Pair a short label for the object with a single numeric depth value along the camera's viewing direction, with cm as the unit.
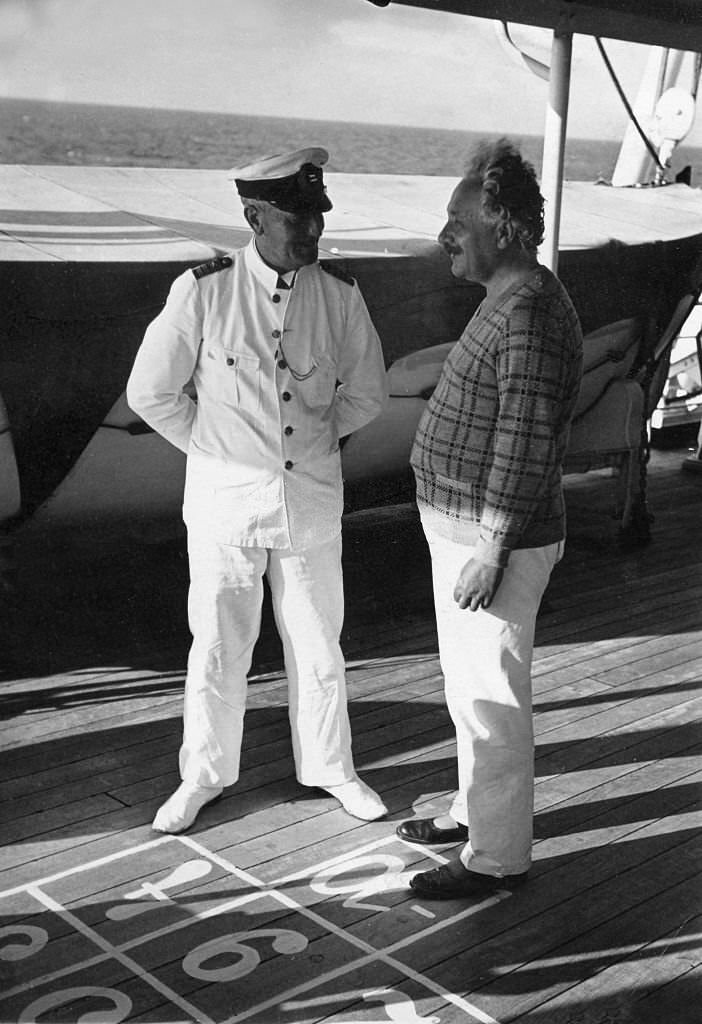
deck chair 588
